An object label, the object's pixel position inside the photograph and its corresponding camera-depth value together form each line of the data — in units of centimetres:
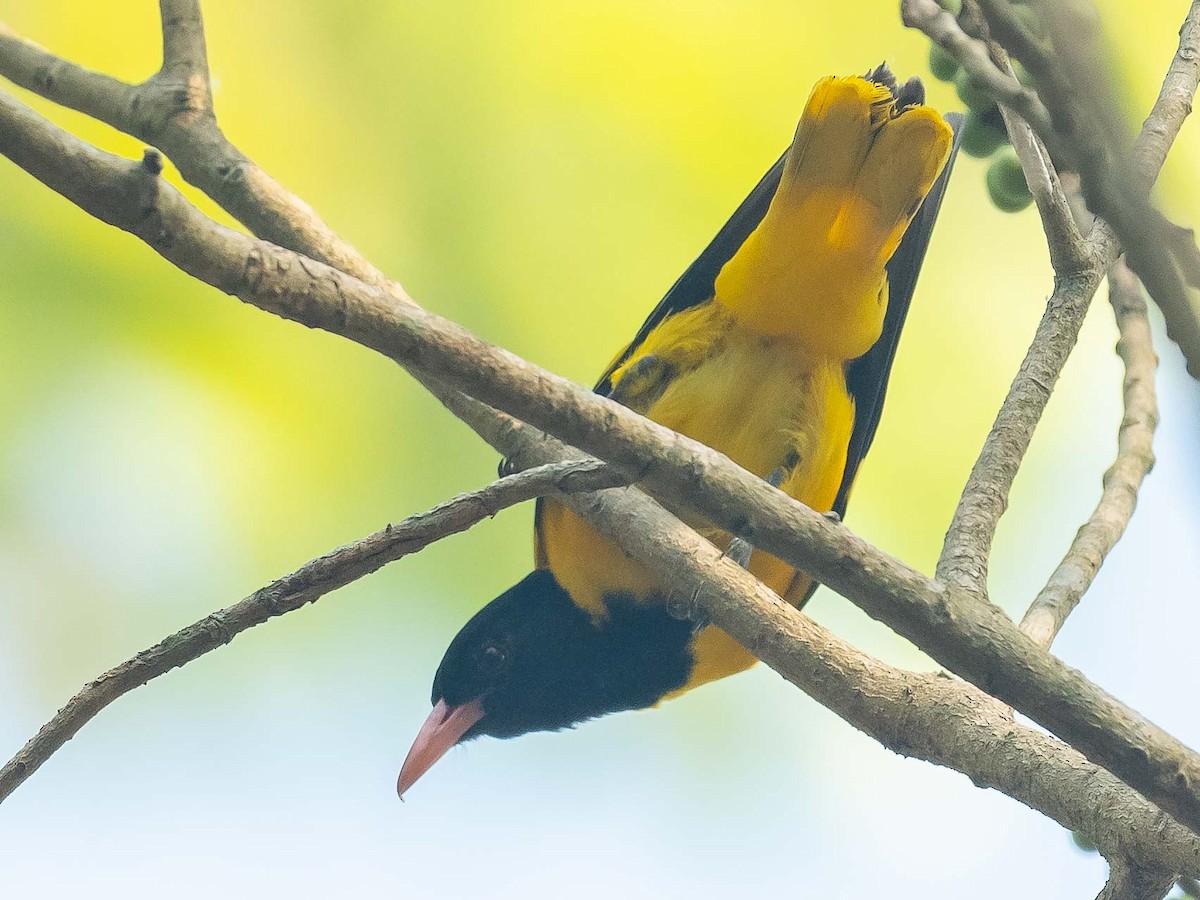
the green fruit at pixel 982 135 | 598
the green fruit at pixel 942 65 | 573
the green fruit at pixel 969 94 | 561
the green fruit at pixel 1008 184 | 589
